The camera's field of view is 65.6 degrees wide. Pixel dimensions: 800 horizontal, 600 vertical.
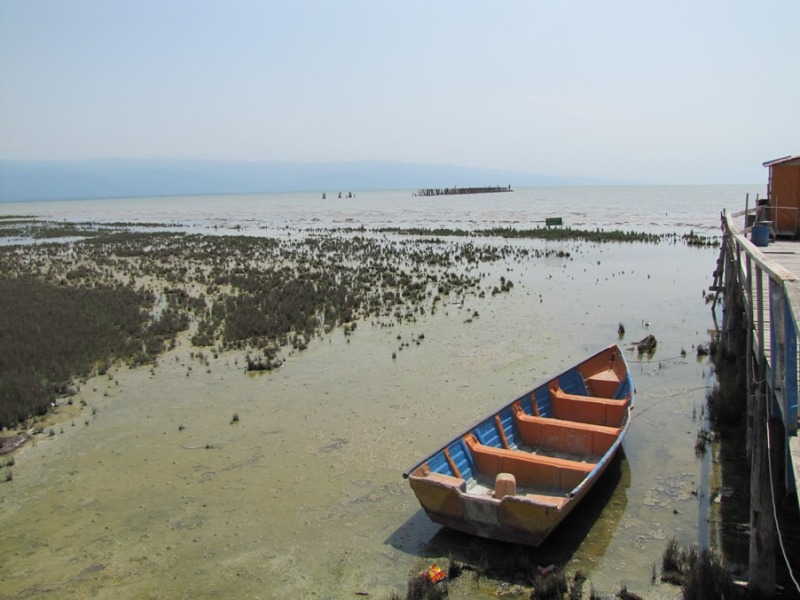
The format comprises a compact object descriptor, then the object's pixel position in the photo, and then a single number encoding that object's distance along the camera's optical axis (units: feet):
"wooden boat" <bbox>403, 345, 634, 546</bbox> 21.03
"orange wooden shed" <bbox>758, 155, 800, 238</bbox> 58.23
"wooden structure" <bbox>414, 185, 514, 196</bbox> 501.68
